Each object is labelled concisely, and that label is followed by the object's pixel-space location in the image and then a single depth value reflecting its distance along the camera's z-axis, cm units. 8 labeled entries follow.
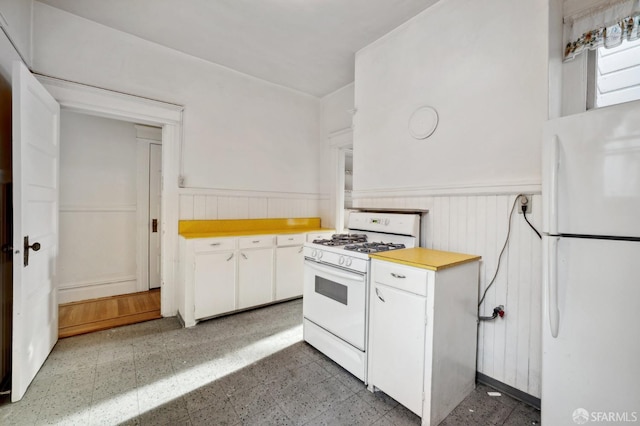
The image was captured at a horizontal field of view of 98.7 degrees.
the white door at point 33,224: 162
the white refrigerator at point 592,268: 112
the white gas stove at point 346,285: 188
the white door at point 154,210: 375
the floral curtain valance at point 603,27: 148
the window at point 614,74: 151
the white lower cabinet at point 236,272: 272
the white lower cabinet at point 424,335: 151
